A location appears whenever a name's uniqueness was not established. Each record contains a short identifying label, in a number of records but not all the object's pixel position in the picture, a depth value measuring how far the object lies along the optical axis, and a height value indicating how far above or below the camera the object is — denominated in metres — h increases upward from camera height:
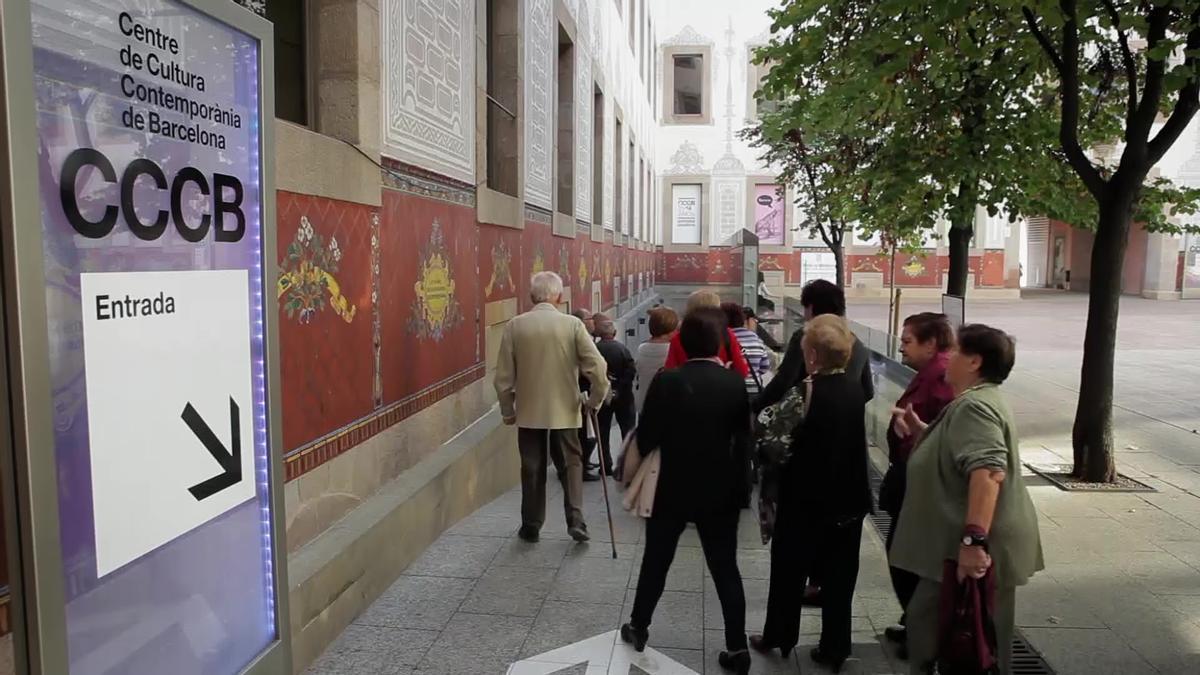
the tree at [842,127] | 7.70 +1.39
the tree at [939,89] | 7.24 +1.55
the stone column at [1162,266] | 34.03 -0.24
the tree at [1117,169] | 6.71 +0.71
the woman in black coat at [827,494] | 3.72 -0.98
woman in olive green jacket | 2.98 -0.82
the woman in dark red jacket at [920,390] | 3.85 -0.56
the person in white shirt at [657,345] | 5.82 -0.60
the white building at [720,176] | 33.47 +2.90
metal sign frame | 1.57 -0.25
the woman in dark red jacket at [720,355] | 4.66 -0.51
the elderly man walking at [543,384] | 5.46 -0.79
